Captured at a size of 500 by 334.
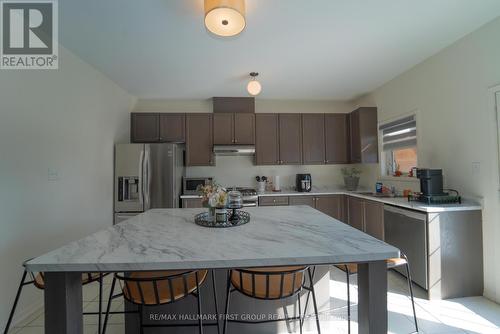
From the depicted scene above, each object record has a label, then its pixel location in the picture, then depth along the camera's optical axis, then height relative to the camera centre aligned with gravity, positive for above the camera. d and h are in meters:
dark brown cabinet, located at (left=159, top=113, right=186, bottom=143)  3.83 +0.78
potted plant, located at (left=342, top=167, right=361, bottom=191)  3.93 -0.17
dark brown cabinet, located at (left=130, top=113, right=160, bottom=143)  3.80 +0.78
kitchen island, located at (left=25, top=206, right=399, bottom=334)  1.01 -0.39
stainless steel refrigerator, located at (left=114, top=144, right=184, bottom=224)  3.28 -0.06
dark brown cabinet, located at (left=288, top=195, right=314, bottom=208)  3.67 -0.47
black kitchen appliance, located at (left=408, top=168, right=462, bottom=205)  2.26 -0.21
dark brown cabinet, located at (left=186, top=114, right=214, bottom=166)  3.85 +0.59
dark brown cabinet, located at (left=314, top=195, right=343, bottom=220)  3.70 -0.56
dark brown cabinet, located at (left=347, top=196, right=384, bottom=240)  2.88 -0.64
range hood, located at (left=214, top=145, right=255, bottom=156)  3.74 +0.39
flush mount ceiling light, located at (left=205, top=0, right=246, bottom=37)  1.42 +1.04
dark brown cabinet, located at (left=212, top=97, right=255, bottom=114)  3.96 +1.21
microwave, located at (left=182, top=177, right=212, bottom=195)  3.77 -0.17
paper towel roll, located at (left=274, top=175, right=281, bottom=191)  4.01 -0.20
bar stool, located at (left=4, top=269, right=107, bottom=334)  1.32 -0.65
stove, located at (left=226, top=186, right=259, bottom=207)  3.58 -0.43
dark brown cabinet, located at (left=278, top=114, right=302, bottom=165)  4.00 +0.58
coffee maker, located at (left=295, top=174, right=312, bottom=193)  3.88 -0.20
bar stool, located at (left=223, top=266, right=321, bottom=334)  1.15 -0.61
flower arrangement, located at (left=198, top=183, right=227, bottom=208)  1.57 -0.17
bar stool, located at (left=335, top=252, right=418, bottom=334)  1.53 -0.67
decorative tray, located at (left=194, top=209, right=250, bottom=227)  1.62 -0.36
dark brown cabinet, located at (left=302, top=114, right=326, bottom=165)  4.03 +0.58
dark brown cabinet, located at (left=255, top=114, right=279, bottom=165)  3.96 +0.58
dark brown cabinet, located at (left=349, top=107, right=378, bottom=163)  3.70 +0.59
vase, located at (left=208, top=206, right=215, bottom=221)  1.70 -0.32
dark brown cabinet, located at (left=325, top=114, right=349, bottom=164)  4.06 +0.56
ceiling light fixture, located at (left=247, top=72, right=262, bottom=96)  2.68 +1.02
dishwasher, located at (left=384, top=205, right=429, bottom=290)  2.17 -0.72
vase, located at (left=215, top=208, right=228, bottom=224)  1.63 -0.32
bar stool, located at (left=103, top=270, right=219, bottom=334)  1.11 -0.63
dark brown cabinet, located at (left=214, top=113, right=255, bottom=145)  3.87 +0.77
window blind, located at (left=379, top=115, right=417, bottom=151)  3.04 +0.54
